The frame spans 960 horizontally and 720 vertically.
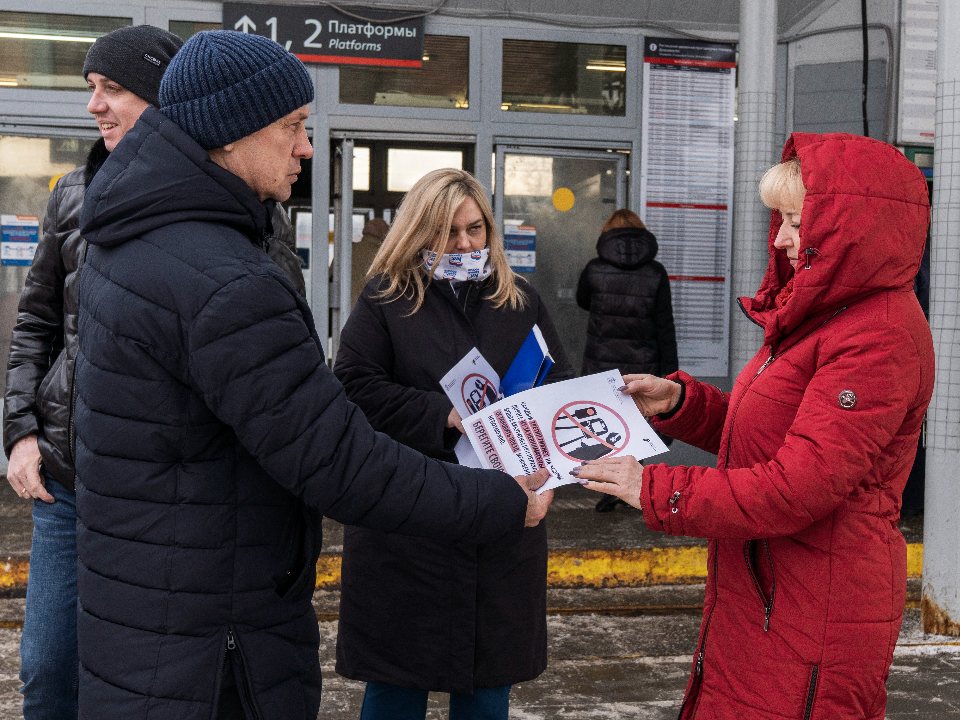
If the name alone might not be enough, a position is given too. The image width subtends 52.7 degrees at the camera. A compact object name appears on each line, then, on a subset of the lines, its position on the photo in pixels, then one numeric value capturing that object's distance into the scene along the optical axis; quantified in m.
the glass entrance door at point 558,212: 8.05
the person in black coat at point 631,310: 6.94
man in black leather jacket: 2.54
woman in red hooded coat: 1.93
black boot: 6.88
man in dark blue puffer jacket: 1.67
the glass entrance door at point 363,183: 7.84
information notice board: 7.99
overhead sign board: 7.45
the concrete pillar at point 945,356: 4.74
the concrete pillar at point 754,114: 7.09
